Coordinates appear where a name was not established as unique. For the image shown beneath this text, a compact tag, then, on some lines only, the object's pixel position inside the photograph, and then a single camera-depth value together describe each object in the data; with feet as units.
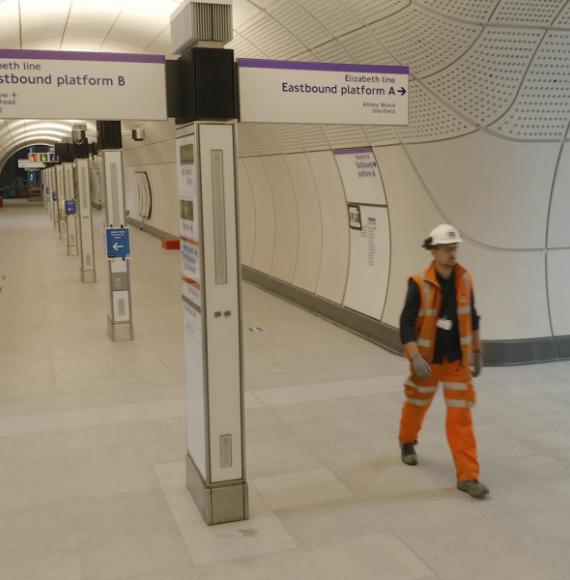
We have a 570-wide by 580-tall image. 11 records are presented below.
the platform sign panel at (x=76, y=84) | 13.84
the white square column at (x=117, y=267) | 31.17
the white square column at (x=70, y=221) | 67.10
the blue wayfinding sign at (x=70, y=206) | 59.82
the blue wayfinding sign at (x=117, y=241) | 31.24
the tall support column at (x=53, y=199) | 100.01
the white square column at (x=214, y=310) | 14.34
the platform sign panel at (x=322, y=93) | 14.88
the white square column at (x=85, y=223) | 49.32
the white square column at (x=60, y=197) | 76.27
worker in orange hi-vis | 16.47
